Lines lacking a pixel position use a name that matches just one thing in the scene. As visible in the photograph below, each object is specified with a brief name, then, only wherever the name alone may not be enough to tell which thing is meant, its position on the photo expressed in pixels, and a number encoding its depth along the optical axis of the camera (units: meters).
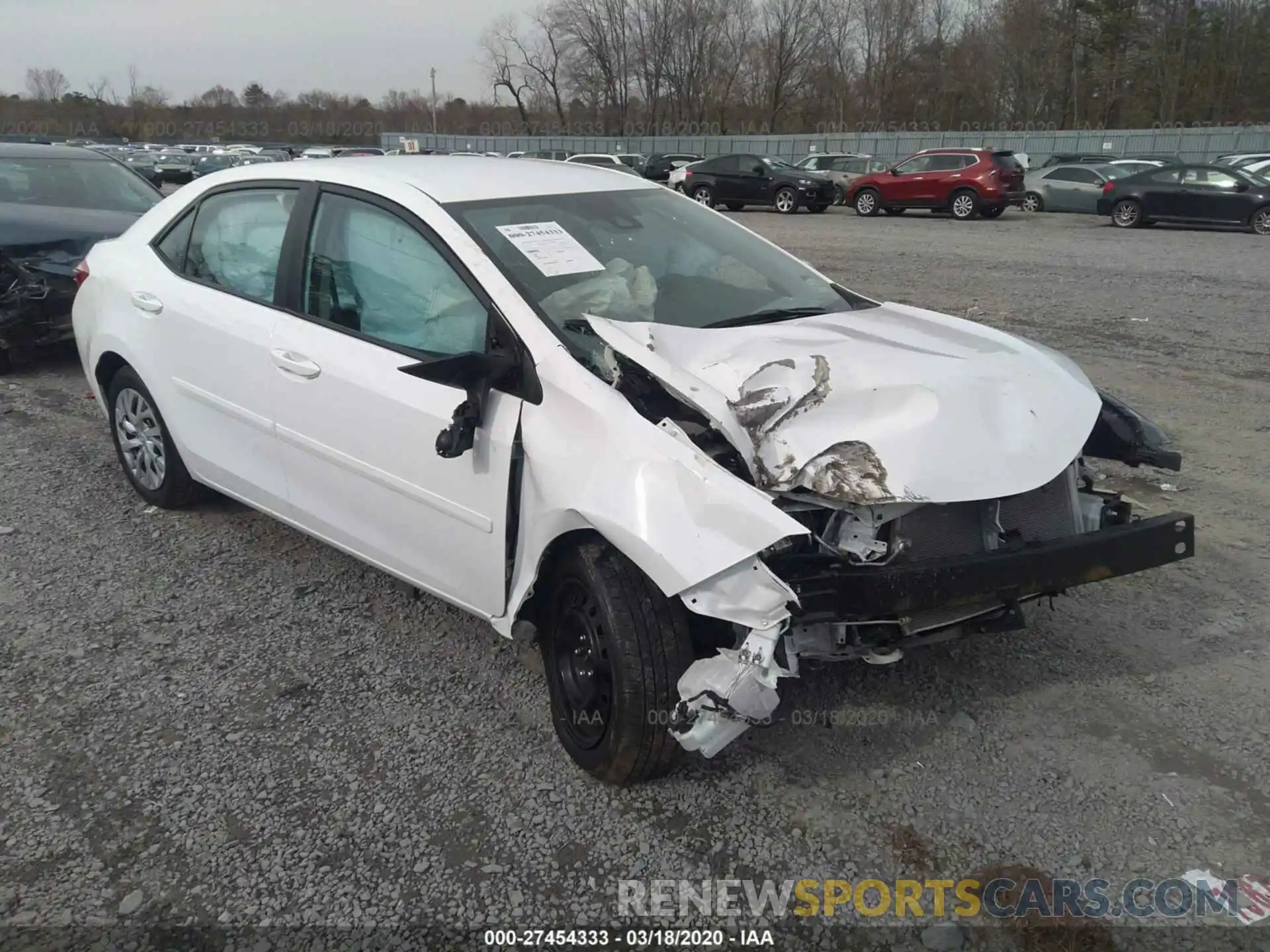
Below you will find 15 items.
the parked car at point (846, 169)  26.30
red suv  21.62
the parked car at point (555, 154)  37.03
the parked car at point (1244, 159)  23.38
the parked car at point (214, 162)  33.75
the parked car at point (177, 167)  32.91
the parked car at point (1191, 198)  18.42
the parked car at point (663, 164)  32.19
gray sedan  23.23
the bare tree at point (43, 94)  85.26
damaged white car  2.43
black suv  24.44
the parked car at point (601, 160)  29.81
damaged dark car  6.98
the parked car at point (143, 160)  28.51
